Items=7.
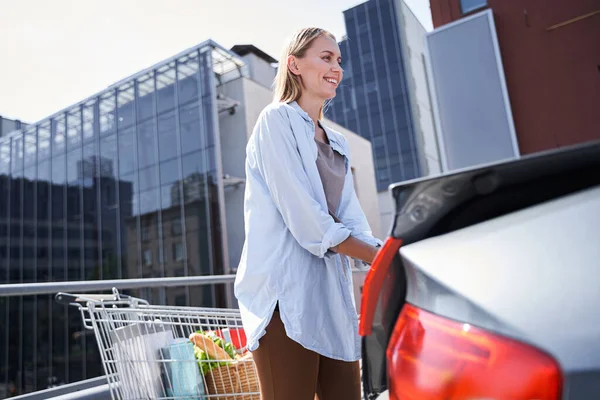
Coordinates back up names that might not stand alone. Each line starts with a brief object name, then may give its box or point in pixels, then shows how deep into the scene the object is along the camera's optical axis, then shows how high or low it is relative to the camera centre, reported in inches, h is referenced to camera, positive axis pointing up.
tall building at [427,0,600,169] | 311.7 +118.2
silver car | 19.9 -1.4
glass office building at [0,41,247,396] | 770.2 +171.4
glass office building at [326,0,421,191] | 1513.3 +569.3
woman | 48.7 +1.0
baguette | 74.4 -9.6
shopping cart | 72.4 -11.3
